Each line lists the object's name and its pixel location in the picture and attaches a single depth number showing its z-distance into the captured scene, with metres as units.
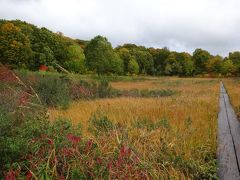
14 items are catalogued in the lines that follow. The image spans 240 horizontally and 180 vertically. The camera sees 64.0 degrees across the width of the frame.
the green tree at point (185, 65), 54.32
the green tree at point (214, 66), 54.73
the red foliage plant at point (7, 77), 4.25
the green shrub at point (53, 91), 5.80
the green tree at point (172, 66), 52.24
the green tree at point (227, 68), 54.00
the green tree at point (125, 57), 46.38
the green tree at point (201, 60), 58.00
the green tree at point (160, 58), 56.20
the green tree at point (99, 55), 27.62
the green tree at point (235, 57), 61.13
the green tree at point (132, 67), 43.77
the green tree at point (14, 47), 27.40
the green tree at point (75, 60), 29.90
